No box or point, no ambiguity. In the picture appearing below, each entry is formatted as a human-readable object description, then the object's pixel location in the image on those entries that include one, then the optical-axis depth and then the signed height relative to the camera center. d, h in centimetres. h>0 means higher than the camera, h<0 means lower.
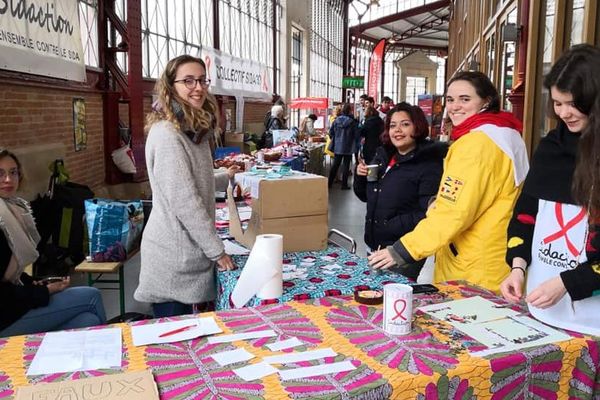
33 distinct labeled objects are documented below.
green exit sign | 1923 +154
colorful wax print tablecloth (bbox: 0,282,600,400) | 124 -55
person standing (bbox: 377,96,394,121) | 1208 +53
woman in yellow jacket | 189 -23
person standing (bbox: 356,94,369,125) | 965 +49
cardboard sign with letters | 116 -54
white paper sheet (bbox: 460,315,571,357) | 146 -54
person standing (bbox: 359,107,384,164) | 882 -7
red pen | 152 -54
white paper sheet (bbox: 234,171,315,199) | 253 -24
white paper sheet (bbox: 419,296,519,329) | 164 -53
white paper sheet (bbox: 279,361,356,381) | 128 -54
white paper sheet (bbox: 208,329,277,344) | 148 -54
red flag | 1997 +220
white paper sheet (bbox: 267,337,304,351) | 143 -54
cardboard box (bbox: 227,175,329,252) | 252 -38
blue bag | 355 -64
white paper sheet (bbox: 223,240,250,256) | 266 -57
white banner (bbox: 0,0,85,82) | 459 +76
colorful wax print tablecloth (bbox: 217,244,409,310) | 212 -59
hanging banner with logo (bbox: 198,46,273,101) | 1083 +111
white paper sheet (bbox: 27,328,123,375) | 132 -54
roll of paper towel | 194 -49
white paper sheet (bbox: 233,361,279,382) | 128 -54
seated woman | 235 -72
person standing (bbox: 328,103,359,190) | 1016 -17
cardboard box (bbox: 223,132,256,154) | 1091 -27
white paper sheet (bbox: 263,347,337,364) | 136 -54
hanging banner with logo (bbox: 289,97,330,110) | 1372 +59
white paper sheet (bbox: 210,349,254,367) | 136 -54
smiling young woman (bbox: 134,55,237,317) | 215 -27
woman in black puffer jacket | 261 -23
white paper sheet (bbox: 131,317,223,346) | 148 -54
